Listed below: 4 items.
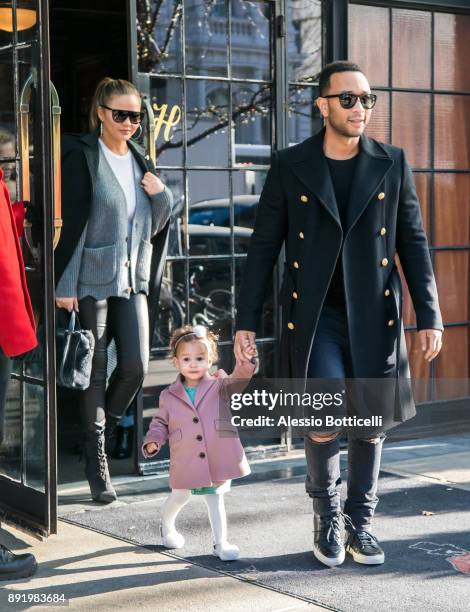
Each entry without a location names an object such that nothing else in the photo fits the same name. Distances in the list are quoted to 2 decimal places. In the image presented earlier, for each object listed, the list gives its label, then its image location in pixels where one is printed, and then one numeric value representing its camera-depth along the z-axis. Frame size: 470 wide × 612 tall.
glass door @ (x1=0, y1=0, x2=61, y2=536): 4.86
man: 4.62
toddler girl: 4.73
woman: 5.63
